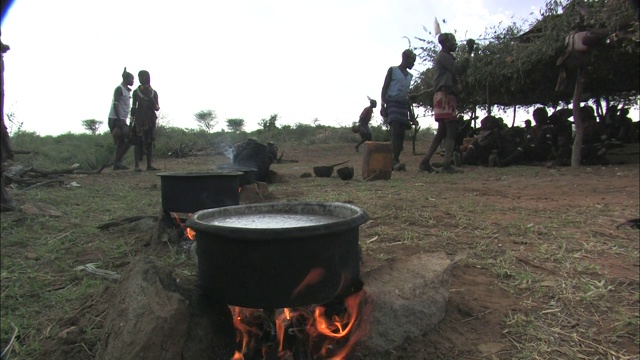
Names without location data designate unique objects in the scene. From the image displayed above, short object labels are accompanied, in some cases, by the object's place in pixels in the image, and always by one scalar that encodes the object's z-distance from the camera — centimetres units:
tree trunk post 861
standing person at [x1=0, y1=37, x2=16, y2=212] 420
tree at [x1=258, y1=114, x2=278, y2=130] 2785
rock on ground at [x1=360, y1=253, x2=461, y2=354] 192
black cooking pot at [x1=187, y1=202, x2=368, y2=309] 154
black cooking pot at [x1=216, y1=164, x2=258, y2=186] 500
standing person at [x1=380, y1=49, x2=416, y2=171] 746
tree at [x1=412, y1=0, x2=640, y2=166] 711
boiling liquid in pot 189
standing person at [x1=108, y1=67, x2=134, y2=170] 830
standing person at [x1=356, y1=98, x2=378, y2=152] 1345
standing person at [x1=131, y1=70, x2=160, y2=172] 838
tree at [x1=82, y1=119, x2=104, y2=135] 3694
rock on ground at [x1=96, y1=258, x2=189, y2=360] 156
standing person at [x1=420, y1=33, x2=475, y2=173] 703
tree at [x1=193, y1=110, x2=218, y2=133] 3449
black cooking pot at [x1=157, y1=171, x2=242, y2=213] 319
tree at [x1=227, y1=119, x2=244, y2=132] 3653
